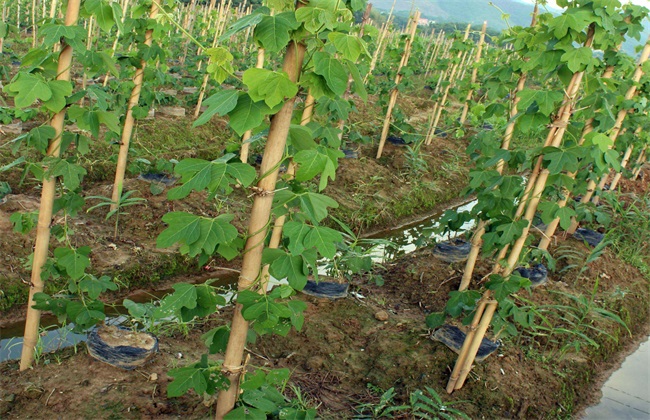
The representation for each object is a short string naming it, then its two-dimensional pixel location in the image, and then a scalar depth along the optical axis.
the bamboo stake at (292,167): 3.83
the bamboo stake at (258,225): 1.95
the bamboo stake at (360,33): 6.97
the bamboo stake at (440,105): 9.69
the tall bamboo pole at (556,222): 4.94
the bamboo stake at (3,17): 8.64
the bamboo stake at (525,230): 3.00
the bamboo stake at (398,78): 8.34
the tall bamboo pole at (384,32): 11.01
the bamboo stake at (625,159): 7.83
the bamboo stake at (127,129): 5.05
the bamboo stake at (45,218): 2.67
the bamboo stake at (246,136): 4.70
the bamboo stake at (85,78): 7.14
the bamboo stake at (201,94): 7.72
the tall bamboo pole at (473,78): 8.95
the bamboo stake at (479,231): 4.23
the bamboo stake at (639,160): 8.38
